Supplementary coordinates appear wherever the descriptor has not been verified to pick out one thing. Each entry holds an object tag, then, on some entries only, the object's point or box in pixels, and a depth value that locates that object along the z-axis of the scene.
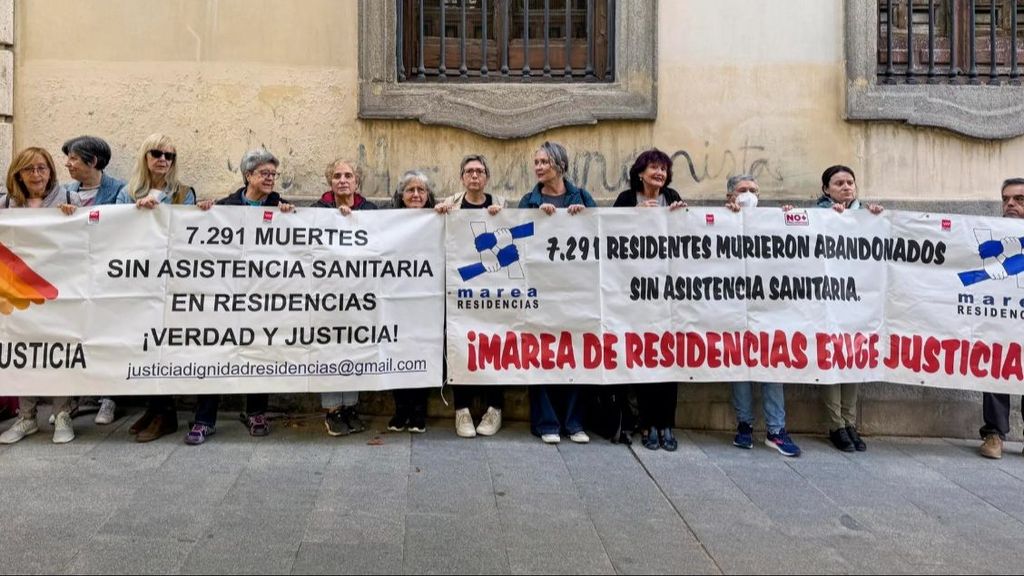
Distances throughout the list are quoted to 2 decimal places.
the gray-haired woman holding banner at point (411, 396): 4.92
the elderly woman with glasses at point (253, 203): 4.67
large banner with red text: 4.75
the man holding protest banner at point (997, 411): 4.80
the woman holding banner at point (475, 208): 4.80
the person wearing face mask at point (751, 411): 4.74
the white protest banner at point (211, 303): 4.54
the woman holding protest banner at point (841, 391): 4.88
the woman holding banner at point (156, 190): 4.69
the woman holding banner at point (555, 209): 4.77
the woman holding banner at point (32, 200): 4.56
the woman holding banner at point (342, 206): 4.79
